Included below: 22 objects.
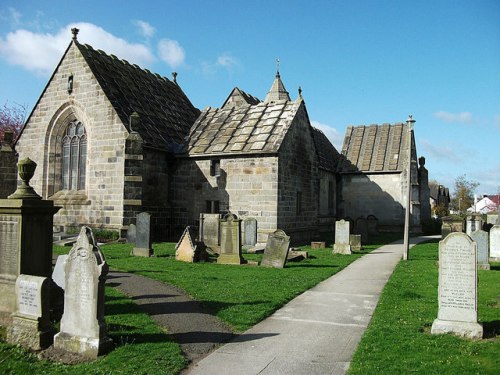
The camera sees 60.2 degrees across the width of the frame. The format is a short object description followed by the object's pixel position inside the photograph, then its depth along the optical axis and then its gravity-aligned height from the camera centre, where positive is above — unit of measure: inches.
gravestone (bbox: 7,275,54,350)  255.4 -65.5
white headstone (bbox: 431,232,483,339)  279.0 -50.5
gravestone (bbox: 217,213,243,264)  576.7 -45.7
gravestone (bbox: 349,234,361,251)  802.8 -60.0
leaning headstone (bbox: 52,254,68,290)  326.6 -50.1
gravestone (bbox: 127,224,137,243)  715.4 -42.3
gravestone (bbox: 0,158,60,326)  287.6 -22.9
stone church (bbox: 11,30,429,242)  797.2 +104.6
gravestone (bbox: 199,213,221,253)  683.4 -35.3
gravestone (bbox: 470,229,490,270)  591.5 -54.7
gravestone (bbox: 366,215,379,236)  1199.6 -41.4
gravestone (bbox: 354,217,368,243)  991.8 -41.9
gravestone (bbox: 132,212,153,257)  617.0 -41.9
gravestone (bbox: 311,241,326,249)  818.7 -67.2
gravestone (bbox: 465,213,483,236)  817.5 -21.0
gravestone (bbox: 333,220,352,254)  729.0 -49.4
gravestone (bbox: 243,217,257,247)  739.4 -39.2
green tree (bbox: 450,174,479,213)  2802.7 +105.3
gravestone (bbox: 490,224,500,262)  684.7 -50.8
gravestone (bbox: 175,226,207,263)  586.2 -56.2
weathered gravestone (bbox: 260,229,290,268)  547.5 -52.6
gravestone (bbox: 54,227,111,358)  242.7 -54.3
